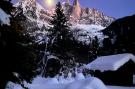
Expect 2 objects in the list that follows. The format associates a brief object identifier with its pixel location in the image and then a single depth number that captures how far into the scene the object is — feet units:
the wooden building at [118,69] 109.50
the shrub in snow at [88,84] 51.44
